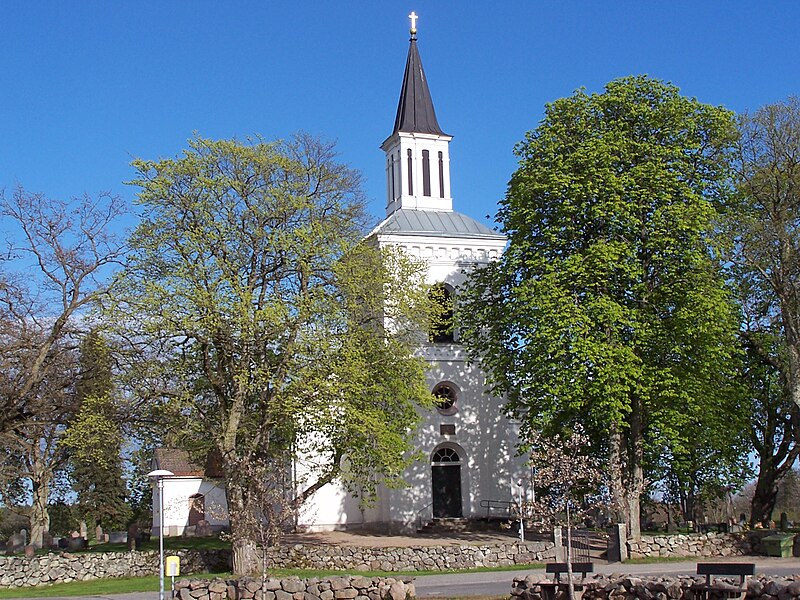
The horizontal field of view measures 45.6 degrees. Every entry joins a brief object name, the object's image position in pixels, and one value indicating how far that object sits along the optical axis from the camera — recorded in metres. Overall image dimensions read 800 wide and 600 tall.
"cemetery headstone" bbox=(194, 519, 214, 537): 44.62
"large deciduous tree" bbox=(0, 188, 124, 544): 28.44
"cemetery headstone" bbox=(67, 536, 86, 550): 39.93
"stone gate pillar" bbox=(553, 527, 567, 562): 27.61
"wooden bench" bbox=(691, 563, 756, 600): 16.02
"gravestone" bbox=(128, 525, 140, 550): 34.00
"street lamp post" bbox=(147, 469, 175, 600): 20.47
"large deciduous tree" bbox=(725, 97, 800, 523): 29.48
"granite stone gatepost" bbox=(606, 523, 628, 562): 28.03
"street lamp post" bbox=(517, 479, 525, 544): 29.85
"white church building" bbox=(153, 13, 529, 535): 37.19
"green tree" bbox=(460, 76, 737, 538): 29.17
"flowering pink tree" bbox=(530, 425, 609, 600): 20.62
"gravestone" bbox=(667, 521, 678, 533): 36.47
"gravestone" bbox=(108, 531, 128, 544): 43.63
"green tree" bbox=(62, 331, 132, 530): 27.72
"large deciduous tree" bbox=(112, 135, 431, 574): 27.28
